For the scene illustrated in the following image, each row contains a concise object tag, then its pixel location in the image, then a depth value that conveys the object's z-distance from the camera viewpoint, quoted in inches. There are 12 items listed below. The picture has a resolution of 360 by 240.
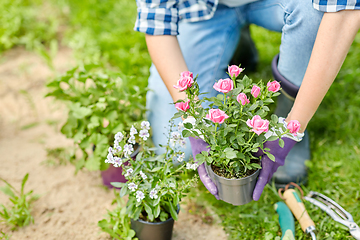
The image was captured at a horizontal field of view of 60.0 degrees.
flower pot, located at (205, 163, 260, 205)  43.7
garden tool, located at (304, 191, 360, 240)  50.9
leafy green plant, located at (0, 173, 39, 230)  55.0
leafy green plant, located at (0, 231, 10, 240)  52.6
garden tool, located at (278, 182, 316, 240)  51.7
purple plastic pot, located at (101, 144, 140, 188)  59.7
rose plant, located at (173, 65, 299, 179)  38.1
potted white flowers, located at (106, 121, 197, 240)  44.9
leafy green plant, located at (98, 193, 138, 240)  50.9
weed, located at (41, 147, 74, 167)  69.2
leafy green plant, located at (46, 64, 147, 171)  57.2
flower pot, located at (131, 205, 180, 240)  48.2
